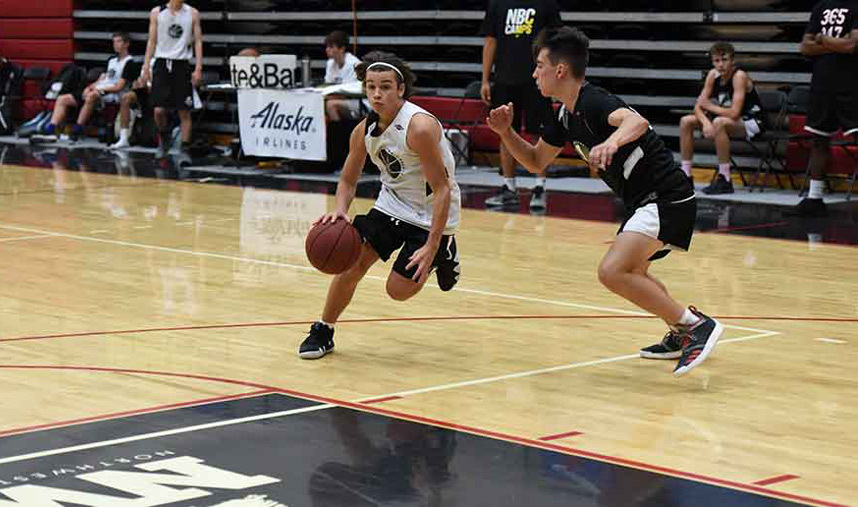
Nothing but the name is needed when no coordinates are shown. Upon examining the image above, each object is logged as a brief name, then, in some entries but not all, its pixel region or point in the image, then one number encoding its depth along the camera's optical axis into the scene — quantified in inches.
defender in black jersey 233.0
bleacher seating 566.6
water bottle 597.9
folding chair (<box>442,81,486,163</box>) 618.8
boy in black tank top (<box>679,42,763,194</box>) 510.0
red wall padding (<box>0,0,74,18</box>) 855.1
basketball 239.6
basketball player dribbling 241.1
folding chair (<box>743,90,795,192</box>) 519.2
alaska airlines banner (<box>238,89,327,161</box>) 583.8
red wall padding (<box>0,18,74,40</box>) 850.1
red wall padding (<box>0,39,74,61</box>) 848.3
